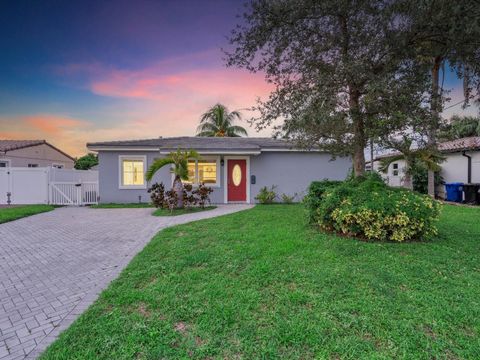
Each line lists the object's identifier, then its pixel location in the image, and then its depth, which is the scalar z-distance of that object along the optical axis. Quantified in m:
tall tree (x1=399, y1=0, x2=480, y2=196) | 4.95
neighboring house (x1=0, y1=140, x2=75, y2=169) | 17.06
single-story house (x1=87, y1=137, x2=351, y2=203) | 12.41
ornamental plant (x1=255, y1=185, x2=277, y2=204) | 12.69
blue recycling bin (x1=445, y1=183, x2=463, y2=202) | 12.79
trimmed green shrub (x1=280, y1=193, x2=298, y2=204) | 13.05
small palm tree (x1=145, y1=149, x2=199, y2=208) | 10.06
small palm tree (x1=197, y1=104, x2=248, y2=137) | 27.03
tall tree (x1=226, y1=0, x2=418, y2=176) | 5.63
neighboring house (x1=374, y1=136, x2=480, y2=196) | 13.39
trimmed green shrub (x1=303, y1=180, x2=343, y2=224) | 6.89
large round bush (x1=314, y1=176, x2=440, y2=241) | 5.38
